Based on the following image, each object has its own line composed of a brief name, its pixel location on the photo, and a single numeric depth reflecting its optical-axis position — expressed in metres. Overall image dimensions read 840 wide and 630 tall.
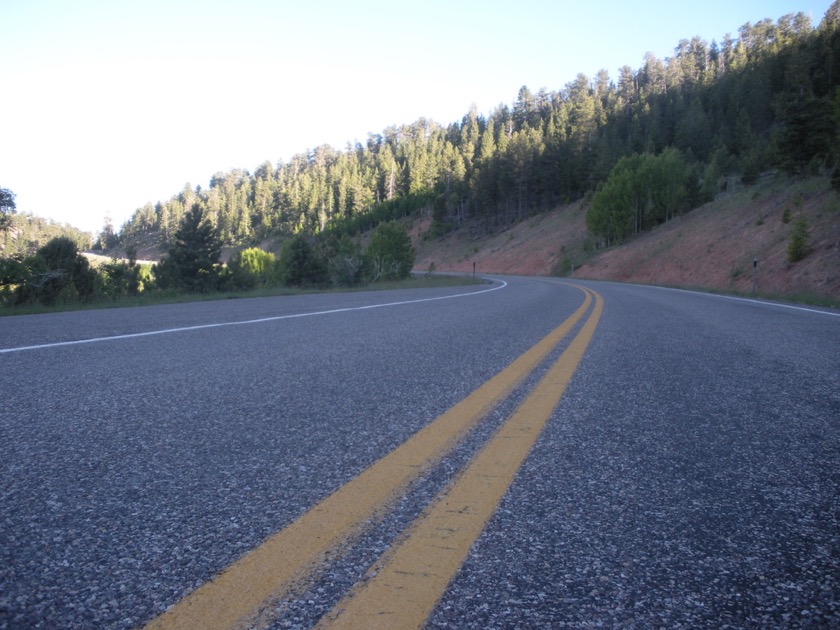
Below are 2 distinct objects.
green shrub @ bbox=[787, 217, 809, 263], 24.27
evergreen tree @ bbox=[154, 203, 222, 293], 40.47
